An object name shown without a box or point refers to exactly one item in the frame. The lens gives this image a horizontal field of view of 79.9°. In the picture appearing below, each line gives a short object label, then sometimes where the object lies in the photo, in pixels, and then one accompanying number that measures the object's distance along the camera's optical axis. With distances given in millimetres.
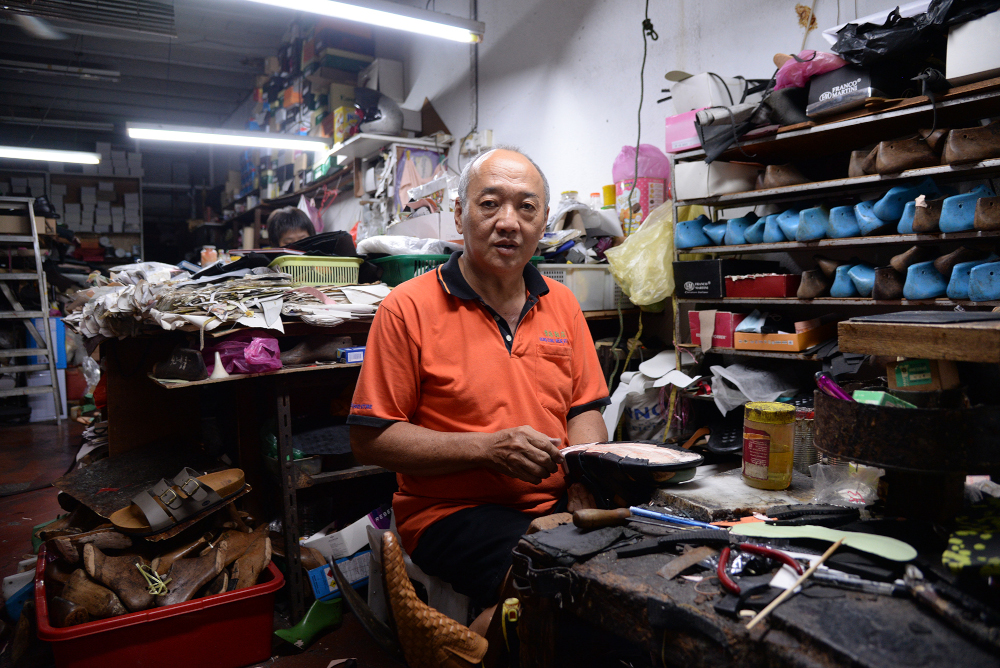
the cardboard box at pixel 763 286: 2598
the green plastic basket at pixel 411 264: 2994
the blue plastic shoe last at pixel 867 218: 2234
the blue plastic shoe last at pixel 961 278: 1962
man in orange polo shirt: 1523
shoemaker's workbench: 720
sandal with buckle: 2227
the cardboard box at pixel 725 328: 2752
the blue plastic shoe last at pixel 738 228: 2680
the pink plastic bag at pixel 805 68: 2221
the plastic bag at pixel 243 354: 2299
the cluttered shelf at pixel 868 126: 1932
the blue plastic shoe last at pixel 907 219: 2117
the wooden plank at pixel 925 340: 868
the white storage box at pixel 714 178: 2729
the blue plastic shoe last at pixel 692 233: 2846
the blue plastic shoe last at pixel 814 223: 2391
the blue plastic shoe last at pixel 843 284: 2340
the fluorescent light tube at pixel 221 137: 5660
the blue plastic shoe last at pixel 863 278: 2258
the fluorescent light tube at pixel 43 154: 7247
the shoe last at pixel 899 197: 2158
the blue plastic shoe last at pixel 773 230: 2545
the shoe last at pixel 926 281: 2074
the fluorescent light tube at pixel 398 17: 3428
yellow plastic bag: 3018
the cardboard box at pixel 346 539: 2611
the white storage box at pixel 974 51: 1816
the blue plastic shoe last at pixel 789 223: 2486
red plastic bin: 1869
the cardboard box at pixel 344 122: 5548
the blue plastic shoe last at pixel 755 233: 2613
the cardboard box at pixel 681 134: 2770
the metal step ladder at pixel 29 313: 6352
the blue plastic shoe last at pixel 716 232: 2771
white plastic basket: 3199
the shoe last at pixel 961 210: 1952
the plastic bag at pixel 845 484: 1376
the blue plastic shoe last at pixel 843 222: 2320
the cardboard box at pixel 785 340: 2496
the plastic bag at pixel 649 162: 3467
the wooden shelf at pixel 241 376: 2248
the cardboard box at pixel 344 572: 2453
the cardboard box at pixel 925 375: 990
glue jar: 1466
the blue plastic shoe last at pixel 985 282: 1898
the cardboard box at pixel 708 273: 2754
